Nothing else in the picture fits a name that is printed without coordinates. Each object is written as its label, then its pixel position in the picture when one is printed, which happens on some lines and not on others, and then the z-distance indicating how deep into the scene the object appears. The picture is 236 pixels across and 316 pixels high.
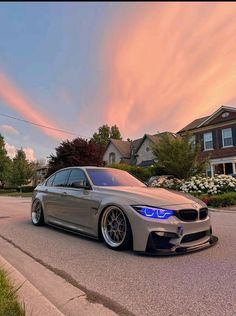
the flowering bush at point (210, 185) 11.89
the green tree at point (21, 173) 39.03
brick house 21.23
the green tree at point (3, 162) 45.17
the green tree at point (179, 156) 14.11
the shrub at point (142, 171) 21.05
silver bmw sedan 3.43
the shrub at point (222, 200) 9.97
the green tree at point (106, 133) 48.80
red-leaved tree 19.87
